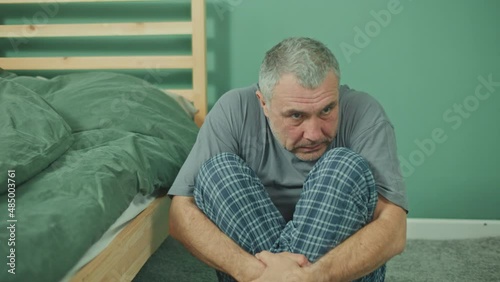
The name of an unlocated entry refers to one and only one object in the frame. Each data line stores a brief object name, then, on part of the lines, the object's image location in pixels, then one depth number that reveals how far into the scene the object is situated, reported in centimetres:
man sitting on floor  106
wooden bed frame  191
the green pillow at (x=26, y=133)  104
